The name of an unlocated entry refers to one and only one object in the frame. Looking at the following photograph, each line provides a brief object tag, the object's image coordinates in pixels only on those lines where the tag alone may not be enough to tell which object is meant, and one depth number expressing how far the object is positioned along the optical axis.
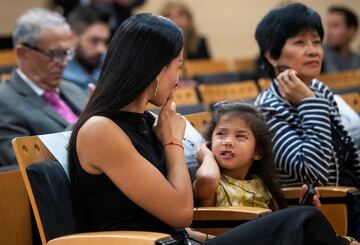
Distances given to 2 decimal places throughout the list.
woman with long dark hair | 4.35
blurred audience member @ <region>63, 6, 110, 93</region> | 9.96
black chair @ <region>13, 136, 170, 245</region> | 4.45
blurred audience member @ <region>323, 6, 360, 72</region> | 13.30
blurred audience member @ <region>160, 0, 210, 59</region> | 12.53
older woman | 5.82
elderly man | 6.84
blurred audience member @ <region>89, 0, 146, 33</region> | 12.49
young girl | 5.41
